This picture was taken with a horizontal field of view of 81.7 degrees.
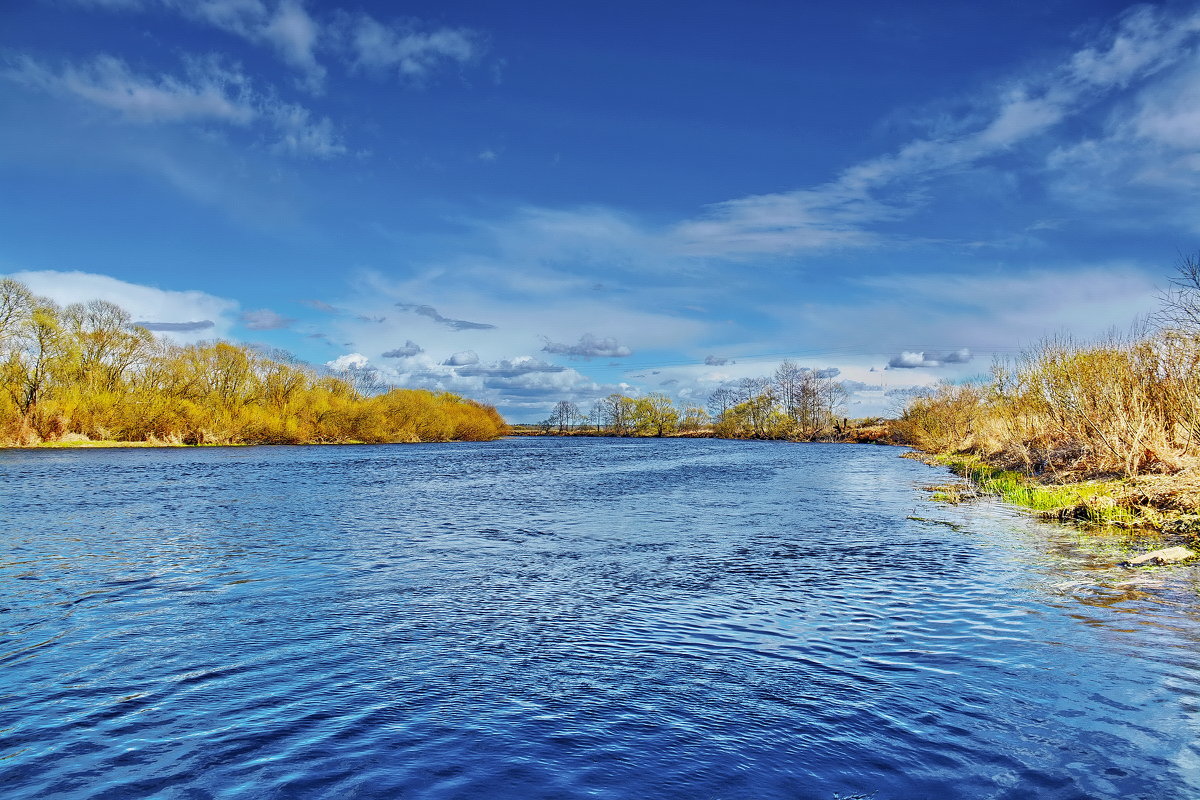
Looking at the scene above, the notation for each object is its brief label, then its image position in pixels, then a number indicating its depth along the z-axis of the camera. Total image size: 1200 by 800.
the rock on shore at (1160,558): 12.79
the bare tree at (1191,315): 19.66
